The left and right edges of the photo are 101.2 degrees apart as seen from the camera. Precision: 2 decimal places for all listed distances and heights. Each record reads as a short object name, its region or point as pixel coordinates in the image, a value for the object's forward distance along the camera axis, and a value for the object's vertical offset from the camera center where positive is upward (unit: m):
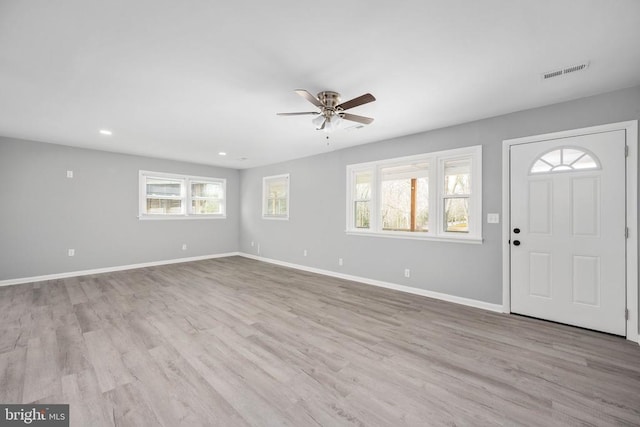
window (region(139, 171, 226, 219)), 6.31 +0.43
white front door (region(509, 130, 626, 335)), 2.85 -0.20
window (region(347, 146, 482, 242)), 3.82 +0.28
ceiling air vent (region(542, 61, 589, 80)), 2.36 +1.32
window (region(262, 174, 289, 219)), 6.74 +0.43
